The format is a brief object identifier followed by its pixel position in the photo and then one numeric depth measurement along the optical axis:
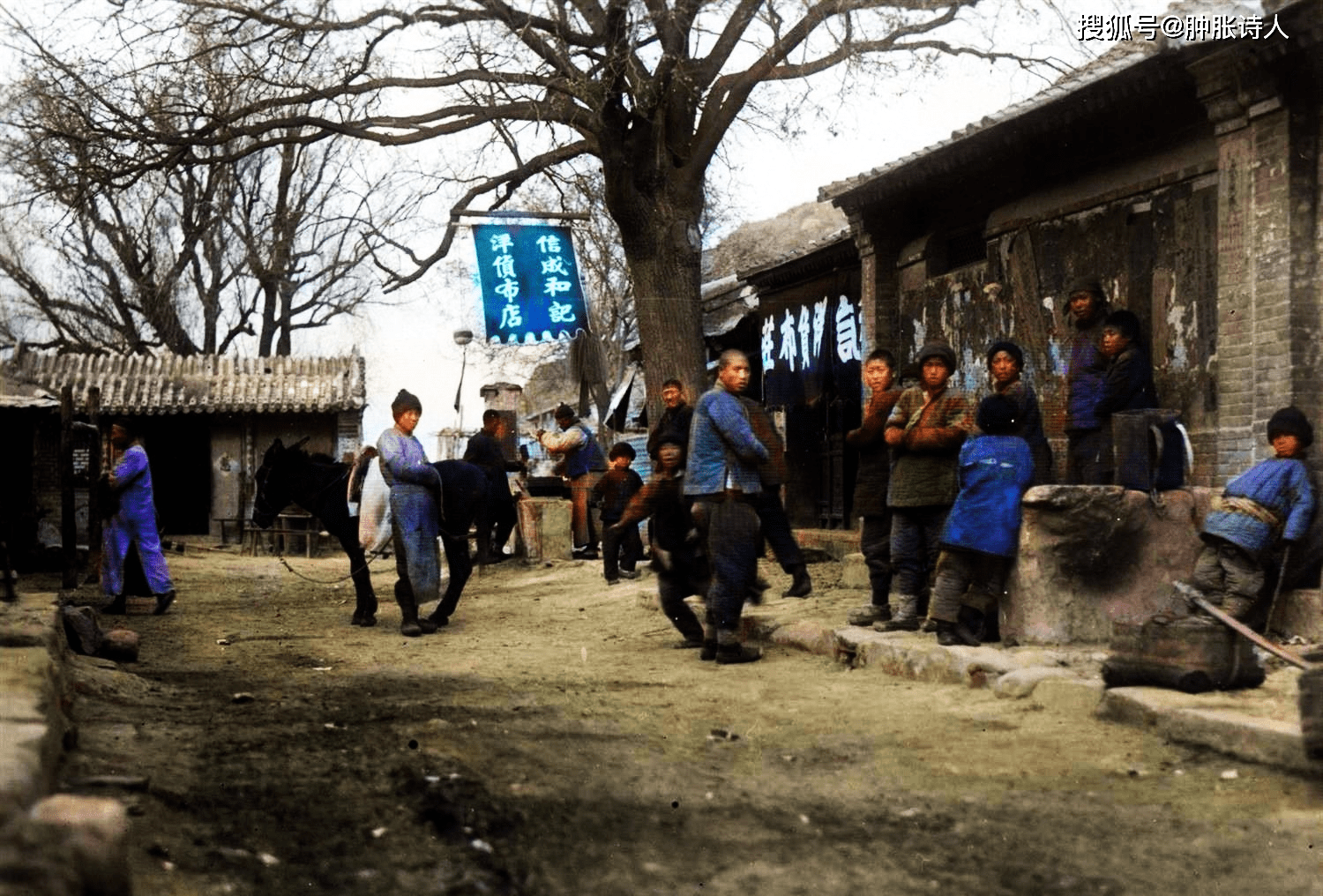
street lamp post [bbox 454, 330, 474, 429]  20.24
